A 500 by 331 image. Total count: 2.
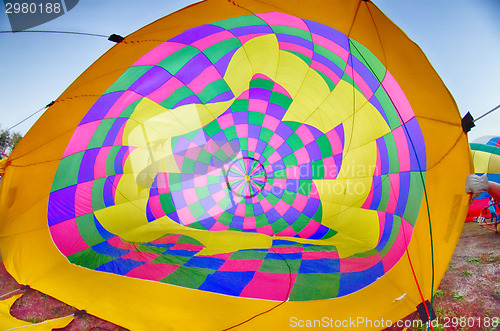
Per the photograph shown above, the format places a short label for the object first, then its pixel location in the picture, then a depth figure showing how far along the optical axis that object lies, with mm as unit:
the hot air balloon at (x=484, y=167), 5375
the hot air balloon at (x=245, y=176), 2217
